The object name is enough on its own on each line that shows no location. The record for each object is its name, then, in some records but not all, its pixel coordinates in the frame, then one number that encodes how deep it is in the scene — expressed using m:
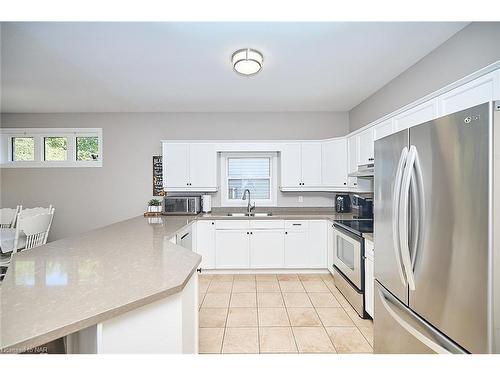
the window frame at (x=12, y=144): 4.12
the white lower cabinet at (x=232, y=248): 3.59
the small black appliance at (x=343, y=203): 3.86
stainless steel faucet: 4.05
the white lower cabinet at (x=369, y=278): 2.23
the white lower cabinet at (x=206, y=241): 3.58
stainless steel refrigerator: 0.94
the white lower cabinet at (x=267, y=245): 3.59
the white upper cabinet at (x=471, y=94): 1.33
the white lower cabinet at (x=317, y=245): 3.56
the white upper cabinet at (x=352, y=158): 3.34
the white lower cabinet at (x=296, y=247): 3.58
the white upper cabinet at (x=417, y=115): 1.80
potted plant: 3.86
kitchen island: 0.80
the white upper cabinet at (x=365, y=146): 2.85
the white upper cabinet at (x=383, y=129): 2.40
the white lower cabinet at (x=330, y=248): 3.45
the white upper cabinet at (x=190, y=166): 3.83
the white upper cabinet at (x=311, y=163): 3.84
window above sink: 4.19
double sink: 3.94
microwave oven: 3.73
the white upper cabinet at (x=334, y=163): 3.68
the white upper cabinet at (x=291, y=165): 3.85
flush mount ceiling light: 2.21
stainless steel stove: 2.40
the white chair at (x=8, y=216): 3.73
